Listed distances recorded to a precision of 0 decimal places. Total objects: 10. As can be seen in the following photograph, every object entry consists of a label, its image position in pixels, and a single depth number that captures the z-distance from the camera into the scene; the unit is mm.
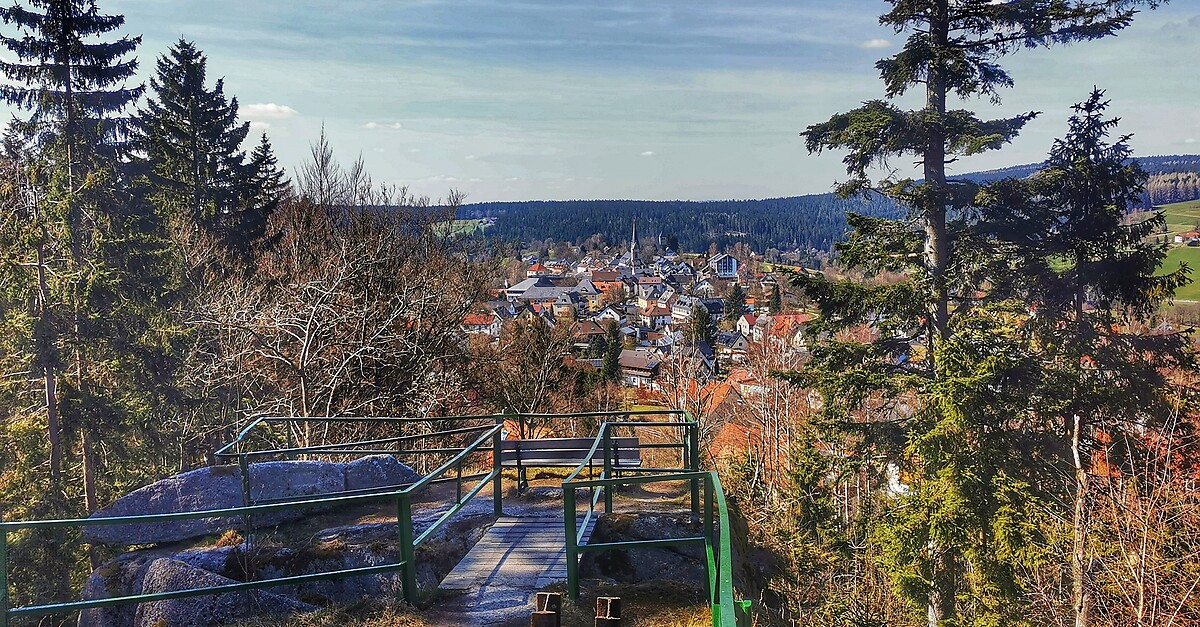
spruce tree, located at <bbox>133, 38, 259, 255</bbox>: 26859
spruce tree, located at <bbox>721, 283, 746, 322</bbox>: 111188
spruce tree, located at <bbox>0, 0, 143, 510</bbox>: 18062
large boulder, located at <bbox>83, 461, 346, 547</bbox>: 8859
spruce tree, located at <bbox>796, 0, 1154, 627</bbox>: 14016
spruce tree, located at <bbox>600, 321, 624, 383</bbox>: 49625
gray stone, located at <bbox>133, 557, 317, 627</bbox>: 6148
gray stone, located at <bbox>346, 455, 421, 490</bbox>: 10102
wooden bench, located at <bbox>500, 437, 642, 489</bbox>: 9742
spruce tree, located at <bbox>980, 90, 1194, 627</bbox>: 15359
